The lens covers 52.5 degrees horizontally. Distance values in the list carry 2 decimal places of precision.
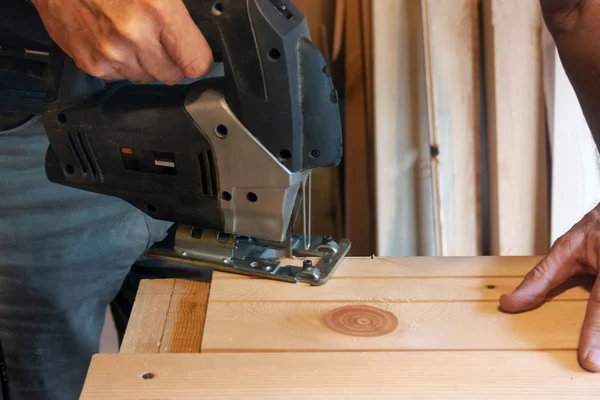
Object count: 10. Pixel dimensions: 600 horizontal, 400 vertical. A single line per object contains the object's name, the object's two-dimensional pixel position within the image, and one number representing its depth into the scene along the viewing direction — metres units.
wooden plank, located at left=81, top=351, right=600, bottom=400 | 0.84
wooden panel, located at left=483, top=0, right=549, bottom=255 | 1.60
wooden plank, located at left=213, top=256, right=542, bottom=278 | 1.14
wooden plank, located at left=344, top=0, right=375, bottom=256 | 1.78
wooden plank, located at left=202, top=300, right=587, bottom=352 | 0.94
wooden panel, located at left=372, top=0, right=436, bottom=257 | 1.68
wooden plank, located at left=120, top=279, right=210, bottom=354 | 0.99
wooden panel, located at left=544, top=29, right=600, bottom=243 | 1.64
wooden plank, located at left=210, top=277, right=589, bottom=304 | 1.06
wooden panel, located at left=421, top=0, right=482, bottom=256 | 1.63
